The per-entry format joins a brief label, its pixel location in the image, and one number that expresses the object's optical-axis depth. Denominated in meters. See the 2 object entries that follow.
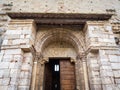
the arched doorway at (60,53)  4.18
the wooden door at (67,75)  4.39
